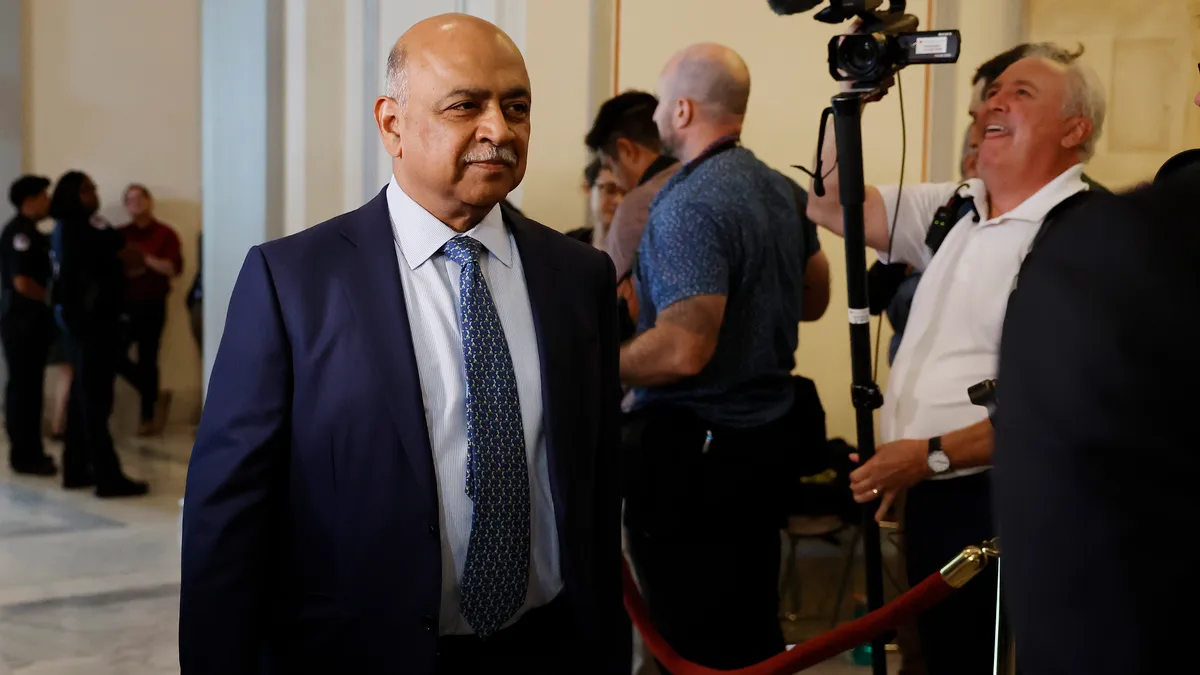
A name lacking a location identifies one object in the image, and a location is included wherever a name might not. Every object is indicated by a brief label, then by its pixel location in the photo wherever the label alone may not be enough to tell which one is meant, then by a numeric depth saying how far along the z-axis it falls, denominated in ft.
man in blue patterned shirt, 9.06
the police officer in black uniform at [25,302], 24.84
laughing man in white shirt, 7.96
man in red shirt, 31.53
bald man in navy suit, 5.88
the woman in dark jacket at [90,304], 22.77
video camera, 7.66
